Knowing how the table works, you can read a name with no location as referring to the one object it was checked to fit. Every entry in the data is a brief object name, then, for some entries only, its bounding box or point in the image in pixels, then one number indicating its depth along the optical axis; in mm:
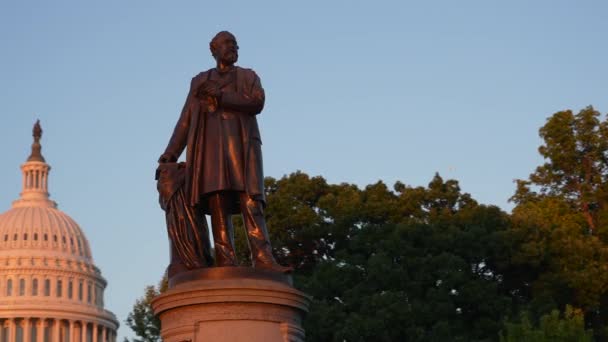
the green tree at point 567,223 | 38438
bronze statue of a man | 14781
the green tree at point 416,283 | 35719
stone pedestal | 14055
